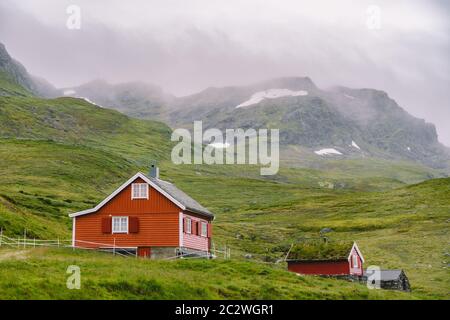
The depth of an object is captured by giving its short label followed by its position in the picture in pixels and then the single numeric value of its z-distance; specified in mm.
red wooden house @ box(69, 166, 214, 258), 60438
